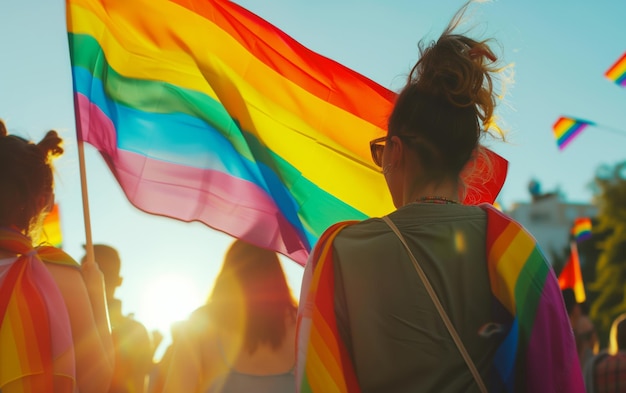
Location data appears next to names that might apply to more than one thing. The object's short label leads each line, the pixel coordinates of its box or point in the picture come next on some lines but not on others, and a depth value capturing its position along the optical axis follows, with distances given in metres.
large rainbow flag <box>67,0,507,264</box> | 3.89
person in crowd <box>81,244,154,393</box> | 5.35
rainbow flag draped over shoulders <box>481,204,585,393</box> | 2.07
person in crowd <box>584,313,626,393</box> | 4.96
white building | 82.62
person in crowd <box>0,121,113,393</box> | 2.68
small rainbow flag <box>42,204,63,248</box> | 5.64
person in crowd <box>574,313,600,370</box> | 7.64
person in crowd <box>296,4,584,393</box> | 2.07
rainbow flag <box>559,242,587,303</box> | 10.64
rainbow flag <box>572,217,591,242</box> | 16.25
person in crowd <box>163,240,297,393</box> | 4.33
